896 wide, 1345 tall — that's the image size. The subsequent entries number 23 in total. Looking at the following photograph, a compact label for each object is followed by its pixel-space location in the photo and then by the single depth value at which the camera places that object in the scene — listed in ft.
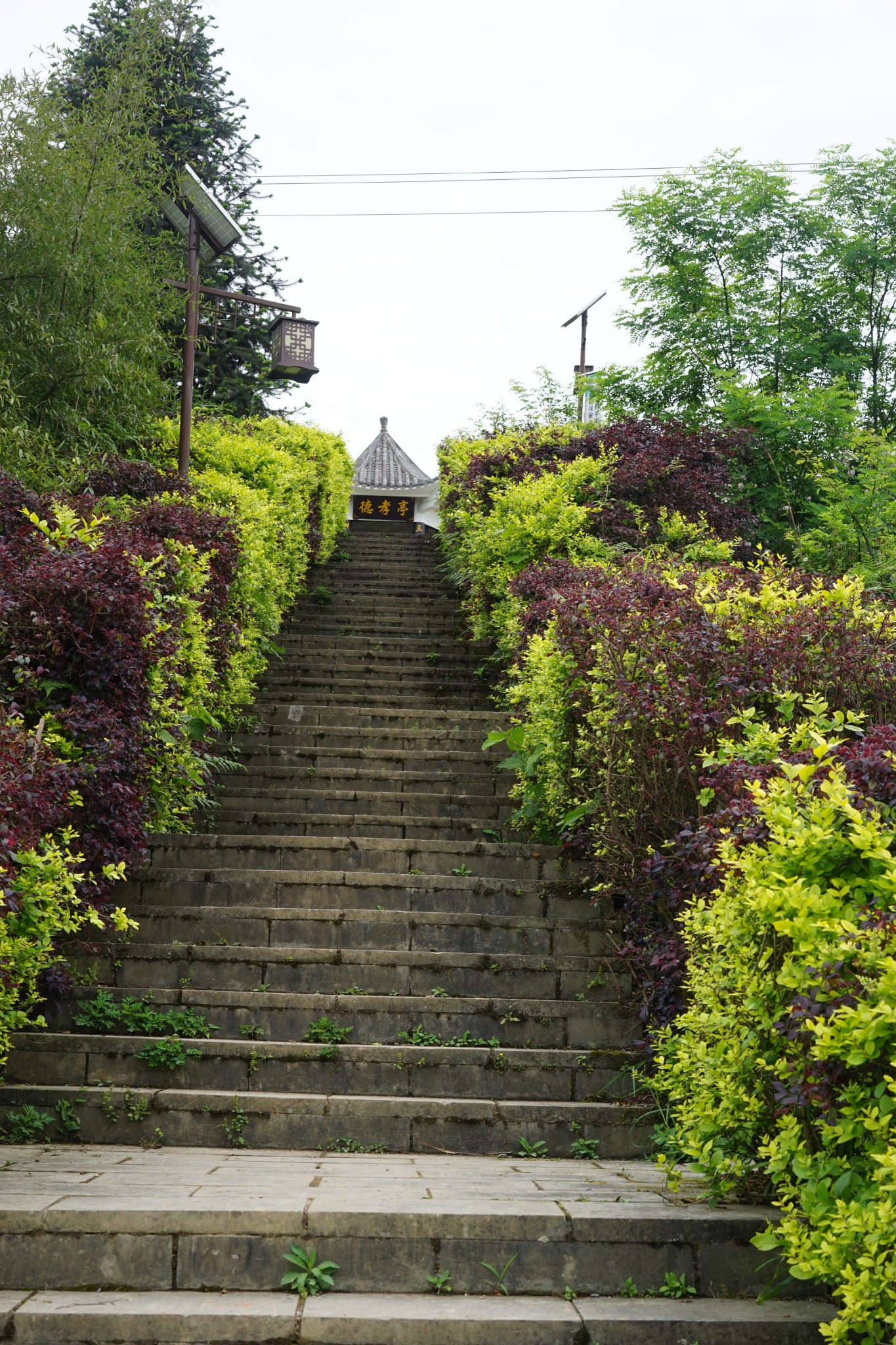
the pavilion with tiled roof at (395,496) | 100.12
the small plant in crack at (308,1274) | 11.29
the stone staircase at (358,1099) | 11.24
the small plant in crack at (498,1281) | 11.56
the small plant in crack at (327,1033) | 17.11
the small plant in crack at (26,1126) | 14.97
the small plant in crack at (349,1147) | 15.24
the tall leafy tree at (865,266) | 39.17
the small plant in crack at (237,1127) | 15.20
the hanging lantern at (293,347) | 41.01
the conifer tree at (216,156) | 61.93
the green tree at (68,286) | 30.22
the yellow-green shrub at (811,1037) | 8.54
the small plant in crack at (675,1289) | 11.48
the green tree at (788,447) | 35.70
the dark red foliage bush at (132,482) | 30.91
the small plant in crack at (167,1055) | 16.24
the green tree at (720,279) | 39.91
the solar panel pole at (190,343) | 31.07
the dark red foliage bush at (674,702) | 16.63
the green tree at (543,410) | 62.34
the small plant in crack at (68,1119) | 15.14
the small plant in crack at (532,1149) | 15.38
